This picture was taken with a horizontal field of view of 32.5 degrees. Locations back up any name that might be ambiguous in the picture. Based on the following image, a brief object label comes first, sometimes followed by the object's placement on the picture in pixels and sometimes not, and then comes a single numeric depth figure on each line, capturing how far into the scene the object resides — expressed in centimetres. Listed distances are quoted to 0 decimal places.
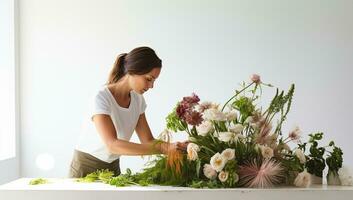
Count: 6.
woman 287
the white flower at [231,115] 251
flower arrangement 244
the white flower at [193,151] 246
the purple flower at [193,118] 252
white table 236
